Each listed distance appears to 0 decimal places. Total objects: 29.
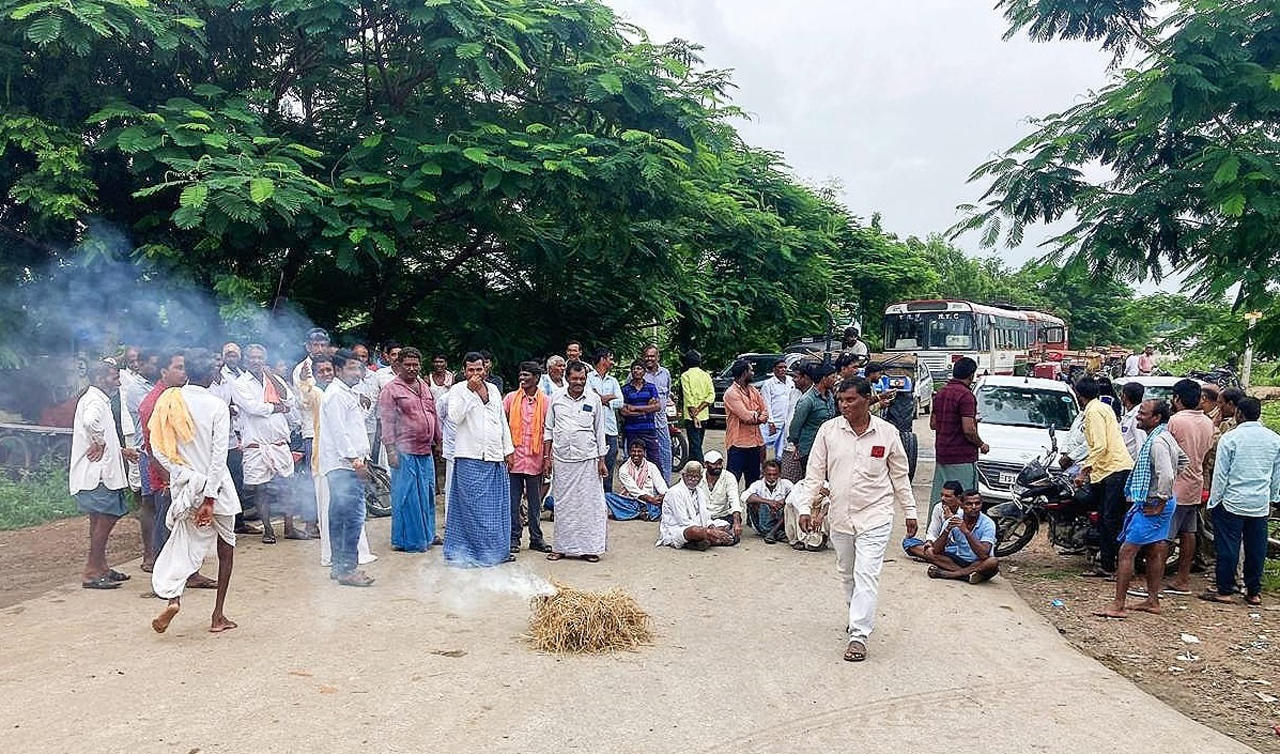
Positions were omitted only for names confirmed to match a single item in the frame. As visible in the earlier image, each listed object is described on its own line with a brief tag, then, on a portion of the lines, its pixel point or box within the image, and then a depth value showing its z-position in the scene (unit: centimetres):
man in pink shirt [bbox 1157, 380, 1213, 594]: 773
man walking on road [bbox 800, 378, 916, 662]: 598
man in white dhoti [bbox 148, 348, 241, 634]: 601
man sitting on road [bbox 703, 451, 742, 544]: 962
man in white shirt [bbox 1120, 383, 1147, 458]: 914
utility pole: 898
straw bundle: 591
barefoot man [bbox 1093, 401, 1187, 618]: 720
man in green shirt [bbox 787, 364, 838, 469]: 976
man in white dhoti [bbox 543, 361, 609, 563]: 868
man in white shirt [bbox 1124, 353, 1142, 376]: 2545
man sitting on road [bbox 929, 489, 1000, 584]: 805
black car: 1955
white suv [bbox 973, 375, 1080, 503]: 1070
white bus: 2816
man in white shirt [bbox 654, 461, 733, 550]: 927
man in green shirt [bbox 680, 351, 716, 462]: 1271
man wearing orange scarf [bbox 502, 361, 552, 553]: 891
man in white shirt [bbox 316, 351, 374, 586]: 753
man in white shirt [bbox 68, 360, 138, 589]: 715
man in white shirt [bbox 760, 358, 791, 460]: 1196
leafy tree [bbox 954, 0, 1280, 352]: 715
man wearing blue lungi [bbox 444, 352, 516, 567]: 827
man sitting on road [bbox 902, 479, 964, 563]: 821
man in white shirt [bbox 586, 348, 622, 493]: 1091
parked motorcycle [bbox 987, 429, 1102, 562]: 880
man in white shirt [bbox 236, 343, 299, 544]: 898
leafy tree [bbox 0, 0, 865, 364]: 1093
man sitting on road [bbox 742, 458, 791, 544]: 970
